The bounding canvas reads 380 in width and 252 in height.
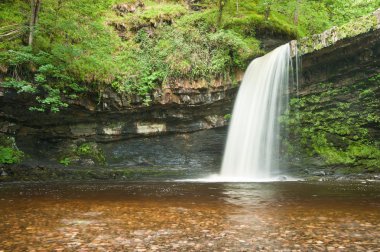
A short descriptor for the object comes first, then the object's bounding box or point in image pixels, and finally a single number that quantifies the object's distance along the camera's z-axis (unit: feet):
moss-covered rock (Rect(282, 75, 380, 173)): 51.93
